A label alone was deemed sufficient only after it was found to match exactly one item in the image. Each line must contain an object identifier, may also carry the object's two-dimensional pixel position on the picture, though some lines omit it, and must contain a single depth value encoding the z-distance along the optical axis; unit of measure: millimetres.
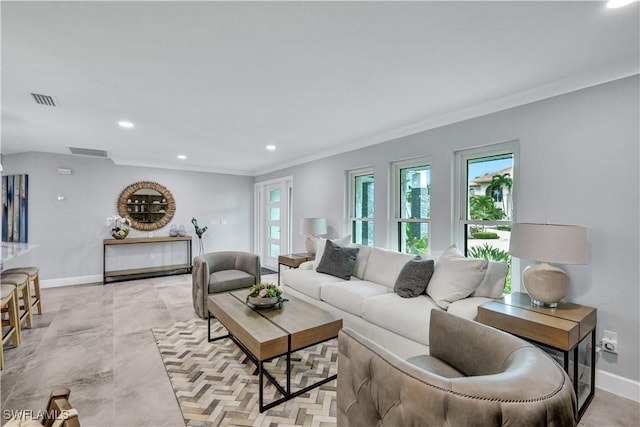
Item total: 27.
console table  5332
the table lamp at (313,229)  4695
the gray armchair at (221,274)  3525
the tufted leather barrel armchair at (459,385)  902
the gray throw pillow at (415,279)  2771
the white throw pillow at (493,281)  2553
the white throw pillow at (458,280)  2512
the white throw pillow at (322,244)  4066
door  6223
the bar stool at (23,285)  2967
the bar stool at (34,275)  3338
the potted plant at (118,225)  5467
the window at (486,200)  2869
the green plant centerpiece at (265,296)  2559
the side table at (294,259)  4531
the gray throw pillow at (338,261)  3598
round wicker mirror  5773
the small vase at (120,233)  5461
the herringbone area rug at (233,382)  1876
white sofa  2418
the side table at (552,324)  1822
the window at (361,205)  4328
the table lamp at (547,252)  1972
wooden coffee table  1988
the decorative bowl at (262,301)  2555
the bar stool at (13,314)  2727
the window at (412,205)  3584
